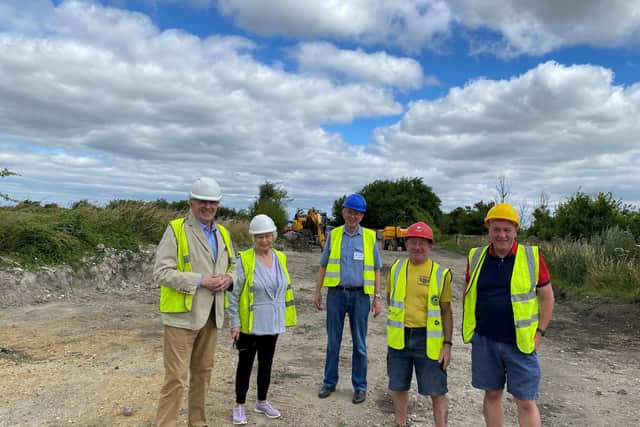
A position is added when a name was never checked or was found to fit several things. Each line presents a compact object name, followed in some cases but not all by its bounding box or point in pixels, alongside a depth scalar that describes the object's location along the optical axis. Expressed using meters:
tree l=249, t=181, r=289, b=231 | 28.16
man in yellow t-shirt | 3.65
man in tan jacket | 3.41
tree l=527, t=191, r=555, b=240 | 22.05
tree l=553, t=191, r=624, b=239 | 19.41
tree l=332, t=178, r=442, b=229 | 56.19
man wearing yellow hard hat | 3.15
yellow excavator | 25.92
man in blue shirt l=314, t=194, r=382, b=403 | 4.67
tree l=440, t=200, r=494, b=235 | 49.38
